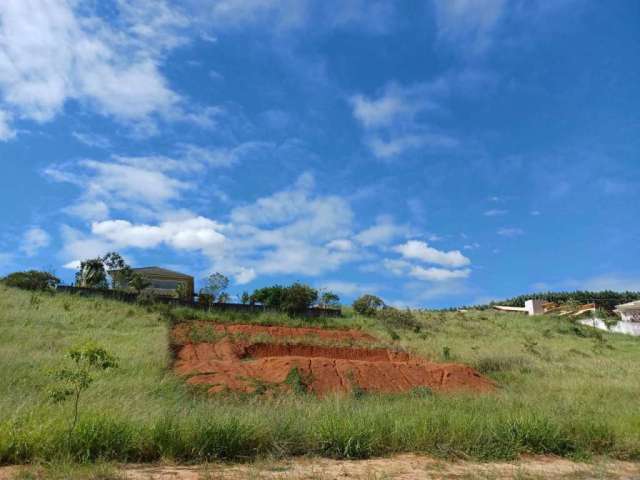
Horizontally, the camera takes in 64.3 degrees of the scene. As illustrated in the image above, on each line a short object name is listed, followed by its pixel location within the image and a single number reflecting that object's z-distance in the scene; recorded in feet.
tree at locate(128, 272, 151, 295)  122.68
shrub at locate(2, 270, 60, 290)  103.71
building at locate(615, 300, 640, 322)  172.24
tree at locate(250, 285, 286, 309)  112.47
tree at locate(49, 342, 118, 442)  22.48
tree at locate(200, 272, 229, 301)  118.42
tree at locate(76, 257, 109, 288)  127.67
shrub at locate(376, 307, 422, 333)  112.16
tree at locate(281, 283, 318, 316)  109.91
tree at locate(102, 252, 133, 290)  126.11
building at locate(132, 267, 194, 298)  152.56
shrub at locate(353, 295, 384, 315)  123.54
